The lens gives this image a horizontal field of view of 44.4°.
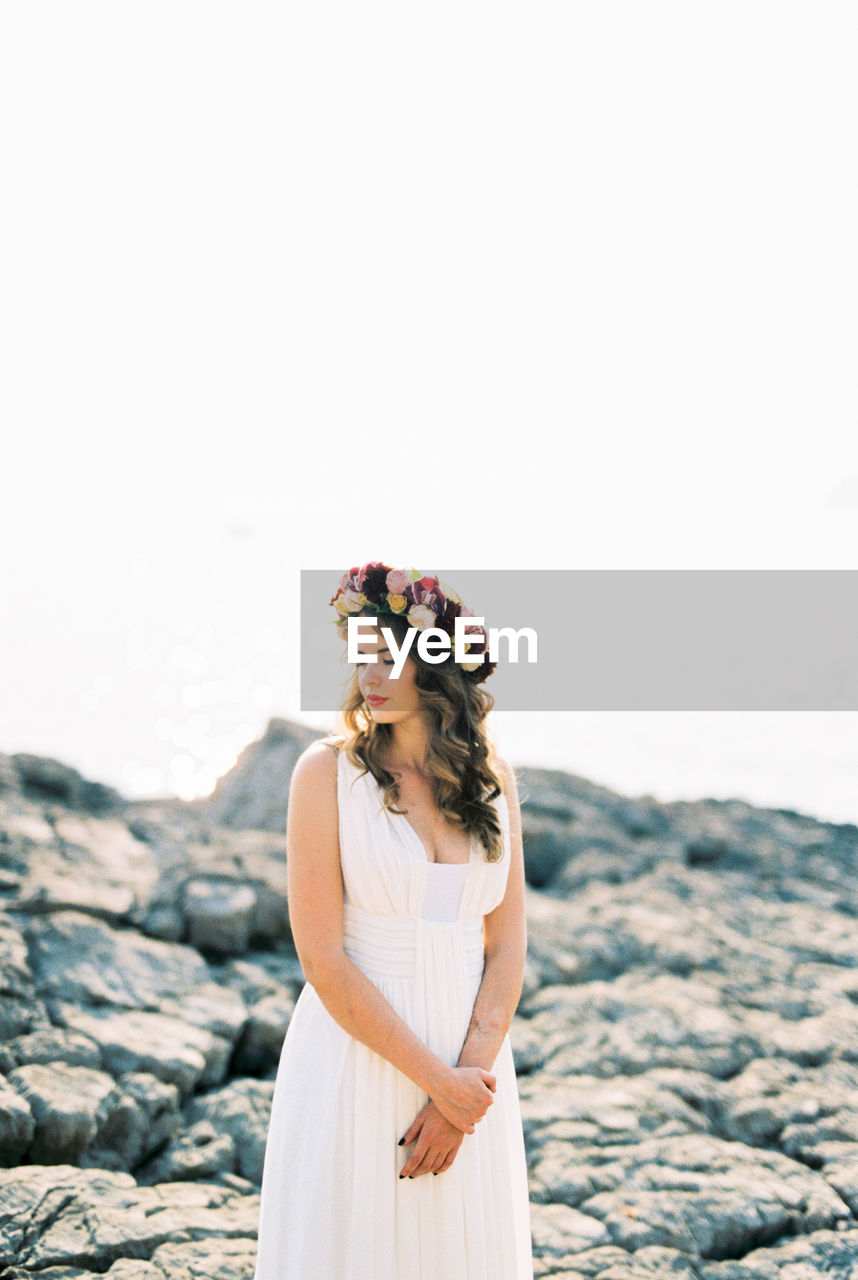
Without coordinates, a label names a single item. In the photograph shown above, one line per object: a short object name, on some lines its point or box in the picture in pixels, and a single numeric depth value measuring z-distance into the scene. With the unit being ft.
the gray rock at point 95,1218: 11.08
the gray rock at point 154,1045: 15.12
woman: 9.21
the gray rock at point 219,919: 19.71
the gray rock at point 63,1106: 13.01
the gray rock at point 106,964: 16.33
